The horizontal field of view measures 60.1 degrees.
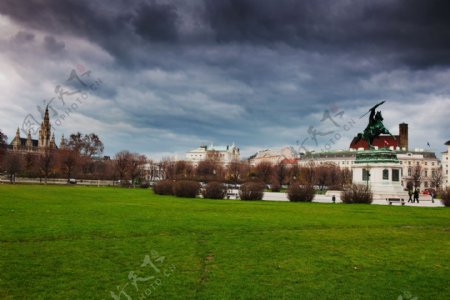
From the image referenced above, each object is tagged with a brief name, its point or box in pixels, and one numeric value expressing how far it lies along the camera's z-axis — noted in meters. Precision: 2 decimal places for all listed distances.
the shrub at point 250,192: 39.12
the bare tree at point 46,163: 75.19
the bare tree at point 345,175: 101.39
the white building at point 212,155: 161.77
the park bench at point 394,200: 40.91
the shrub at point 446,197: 37.03
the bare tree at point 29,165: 84.38
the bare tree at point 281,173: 99.50
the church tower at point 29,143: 171.36
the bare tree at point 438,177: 103.26
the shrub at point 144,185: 69.81
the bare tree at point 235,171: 112.36
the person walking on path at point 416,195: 43.03
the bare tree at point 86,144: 117.94
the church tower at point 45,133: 144.38
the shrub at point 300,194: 39.22
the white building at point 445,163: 135.88
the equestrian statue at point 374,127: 50.88
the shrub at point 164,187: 43.88
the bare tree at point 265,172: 106.38
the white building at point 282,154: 181.68
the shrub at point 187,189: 40.44
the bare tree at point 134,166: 78.88
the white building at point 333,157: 154.74
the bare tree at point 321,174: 96.06
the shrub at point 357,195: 37.38
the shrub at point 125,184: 70.20
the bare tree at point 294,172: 102.75
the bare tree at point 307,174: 98.06
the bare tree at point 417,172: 89.88
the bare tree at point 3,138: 62.89
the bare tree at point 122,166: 84.23
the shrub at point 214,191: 39.78
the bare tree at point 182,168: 110.22
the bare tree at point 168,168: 107.26
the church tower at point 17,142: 167.88
